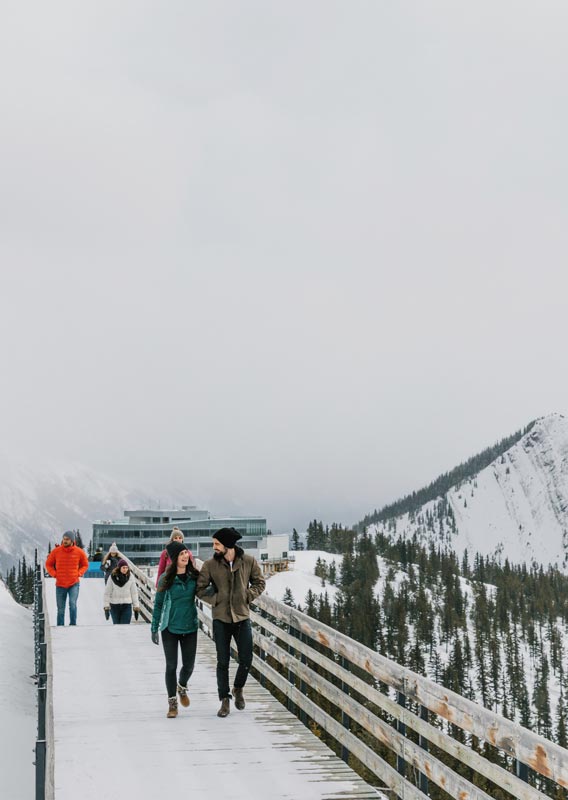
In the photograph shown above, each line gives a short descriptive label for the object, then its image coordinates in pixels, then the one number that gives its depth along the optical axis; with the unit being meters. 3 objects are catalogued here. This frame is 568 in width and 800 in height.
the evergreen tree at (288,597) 166.38
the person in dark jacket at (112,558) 21.07
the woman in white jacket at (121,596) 19.28
